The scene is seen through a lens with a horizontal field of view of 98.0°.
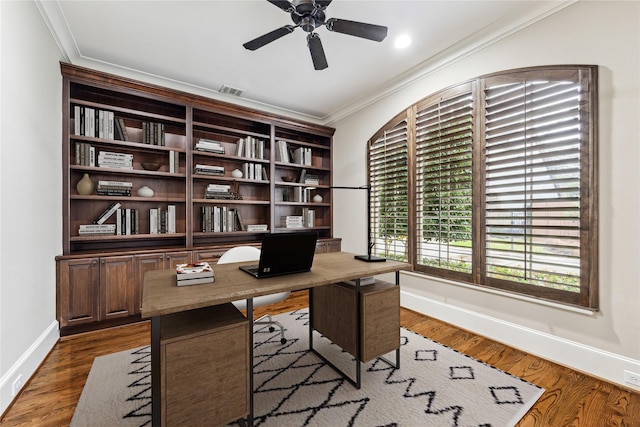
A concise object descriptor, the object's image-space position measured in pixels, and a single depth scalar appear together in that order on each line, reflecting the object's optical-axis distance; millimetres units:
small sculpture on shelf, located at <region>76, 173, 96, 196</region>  2762
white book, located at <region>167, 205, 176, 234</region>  3162
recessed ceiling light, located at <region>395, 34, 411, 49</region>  2479
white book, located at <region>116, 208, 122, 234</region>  2900
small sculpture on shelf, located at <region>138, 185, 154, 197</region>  3059
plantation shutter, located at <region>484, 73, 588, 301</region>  1985
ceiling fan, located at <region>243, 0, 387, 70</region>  1753
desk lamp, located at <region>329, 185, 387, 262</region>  2026
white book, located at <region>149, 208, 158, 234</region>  3082
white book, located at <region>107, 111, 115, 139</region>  2832
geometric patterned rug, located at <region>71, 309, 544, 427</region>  1498
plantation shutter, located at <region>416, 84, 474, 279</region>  2625
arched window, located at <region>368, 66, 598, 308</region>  1955
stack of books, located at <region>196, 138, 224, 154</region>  3338
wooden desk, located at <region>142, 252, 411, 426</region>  1143
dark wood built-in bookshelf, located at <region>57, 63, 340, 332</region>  2602
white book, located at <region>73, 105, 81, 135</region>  2691
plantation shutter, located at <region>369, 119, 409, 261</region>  3285
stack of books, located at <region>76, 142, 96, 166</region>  2701
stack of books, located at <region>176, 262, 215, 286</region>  1407
